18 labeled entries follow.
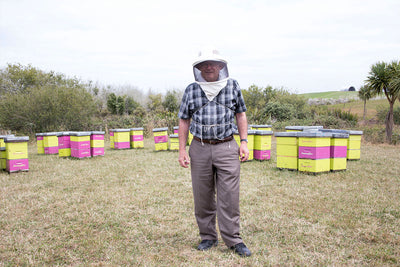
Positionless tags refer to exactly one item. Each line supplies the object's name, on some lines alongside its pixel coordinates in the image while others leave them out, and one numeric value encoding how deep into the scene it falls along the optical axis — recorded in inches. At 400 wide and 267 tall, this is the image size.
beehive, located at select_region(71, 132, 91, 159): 315.3
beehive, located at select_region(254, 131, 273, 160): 278.9
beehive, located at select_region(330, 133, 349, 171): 221.9
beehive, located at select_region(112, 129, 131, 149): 414.3
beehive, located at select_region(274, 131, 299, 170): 225.8
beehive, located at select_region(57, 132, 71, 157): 330.0
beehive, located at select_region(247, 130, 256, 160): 285.9
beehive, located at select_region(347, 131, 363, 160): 285.1
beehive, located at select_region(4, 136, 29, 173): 233.3
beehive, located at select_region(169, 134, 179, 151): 382.0
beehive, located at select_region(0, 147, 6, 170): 248.1
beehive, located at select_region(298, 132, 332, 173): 209.2
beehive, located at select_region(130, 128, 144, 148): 427.8
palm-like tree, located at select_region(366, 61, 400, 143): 456.8
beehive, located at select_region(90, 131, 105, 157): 332.6
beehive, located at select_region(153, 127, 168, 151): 387.9
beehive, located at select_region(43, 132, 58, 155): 352.2
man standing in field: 91.6
